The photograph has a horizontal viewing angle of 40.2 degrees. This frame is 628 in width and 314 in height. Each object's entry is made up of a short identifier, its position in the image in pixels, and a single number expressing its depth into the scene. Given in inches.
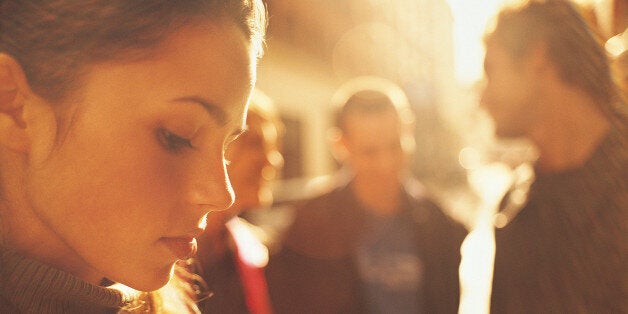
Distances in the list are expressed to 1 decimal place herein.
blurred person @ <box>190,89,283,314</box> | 53.3
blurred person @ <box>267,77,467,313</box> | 69.5
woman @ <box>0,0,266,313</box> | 25.1
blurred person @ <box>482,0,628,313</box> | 47.3
